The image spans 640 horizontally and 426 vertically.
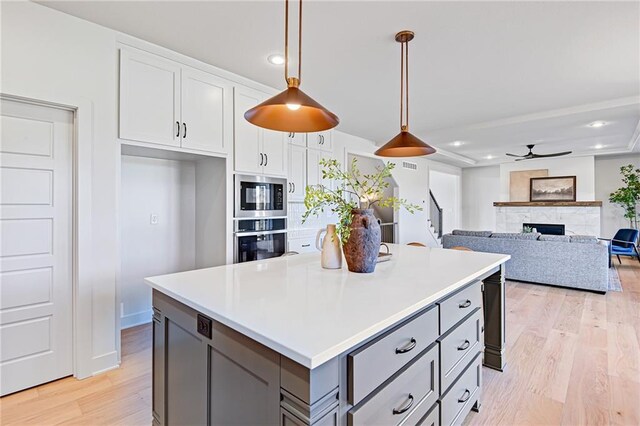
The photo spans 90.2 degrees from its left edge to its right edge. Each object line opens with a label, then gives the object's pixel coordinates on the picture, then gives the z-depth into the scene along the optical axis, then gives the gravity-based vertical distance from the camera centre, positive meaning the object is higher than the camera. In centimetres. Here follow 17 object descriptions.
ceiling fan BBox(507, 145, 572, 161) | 644 +118
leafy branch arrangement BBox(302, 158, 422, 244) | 172 +8
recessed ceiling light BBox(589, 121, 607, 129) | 472 +135
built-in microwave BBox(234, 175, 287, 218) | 331 +18
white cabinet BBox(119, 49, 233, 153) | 254 +96
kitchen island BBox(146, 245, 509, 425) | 92 -47
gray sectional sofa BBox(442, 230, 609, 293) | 448 -65
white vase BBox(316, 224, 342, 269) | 185 -23
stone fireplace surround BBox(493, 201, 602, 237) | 758 -5
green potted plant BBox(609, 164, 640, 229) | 709 +42
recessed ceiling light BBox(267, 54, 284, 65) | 285 +140
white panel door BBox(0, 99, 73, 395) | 210 -22
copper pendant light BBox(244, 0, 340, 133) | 167 +51
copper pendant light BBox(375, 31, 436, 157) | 226 +49
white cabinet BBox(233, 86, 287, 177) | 330 +76
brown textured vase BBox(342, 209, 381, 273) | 168 -15
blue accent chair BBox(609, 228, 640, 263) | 619 -61
